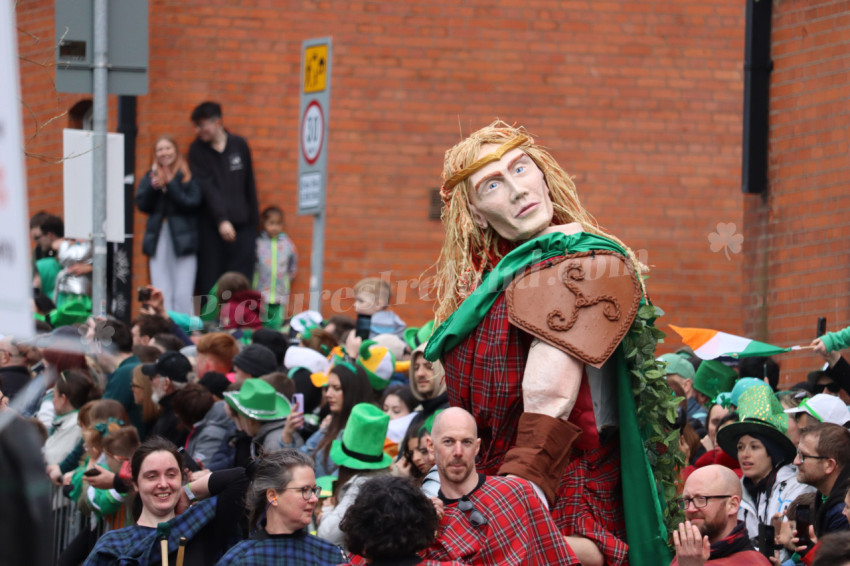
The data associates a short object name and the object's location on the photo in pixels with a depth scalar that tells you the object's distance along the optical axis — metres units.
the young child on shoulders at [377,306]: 11.10
